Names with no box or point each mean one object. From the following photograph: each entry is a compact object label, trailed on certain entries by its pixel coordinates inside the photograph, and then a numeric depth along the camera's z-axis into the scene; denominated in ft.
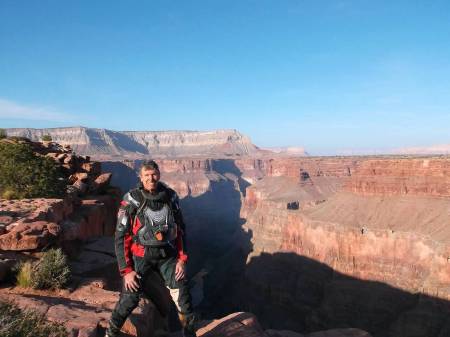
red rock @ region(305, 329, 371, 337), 35.24
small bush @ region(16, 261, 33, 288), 28.02
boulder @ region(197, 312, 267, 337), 26.18
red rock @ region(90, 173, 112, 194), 68.18
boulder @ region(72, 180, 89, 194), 63.39
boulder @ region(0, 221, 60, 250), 32.86
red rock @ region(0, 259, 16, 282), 28.53
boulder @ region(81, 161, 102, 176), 74.54
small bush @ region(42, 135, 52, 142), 98.60
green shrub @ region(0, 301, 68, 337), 15.90
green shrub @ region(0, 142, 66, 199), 53.42
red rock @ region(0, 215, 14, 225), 36.11
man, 20.35
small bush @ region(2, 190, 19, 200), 49.58
